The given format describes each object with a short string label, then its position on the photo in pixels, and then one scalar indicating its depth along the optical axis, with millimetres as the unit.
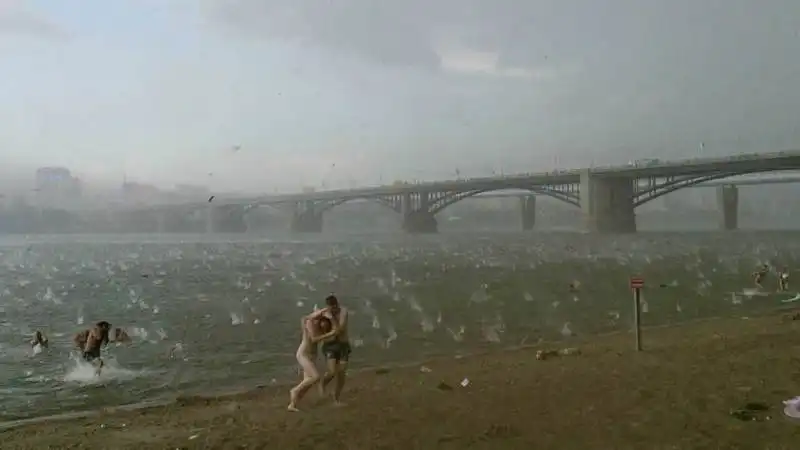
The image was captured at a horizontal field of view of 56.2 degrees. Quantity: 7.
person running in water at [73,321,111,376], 14664
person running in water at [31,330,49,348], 18078
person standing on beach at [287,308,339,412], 9711
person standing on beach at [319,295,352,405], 9719
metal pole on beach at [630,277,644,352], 12797
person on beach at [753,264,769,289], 29438
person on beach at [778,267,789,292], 27516
